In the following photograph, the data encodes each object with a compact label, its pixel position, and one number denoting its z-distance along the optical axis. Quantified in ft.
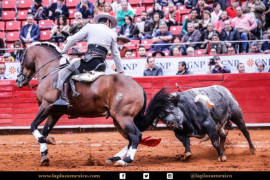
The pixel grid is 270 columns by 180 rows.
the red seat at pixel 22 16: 56.34
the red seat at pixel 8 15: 56.90
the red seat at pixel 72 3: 55.10
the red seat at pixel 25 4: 57.62
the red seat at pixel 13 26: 54.47
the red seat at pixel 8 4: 57.93
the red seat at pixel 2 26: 54.55
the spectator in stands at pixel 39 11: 53.67
